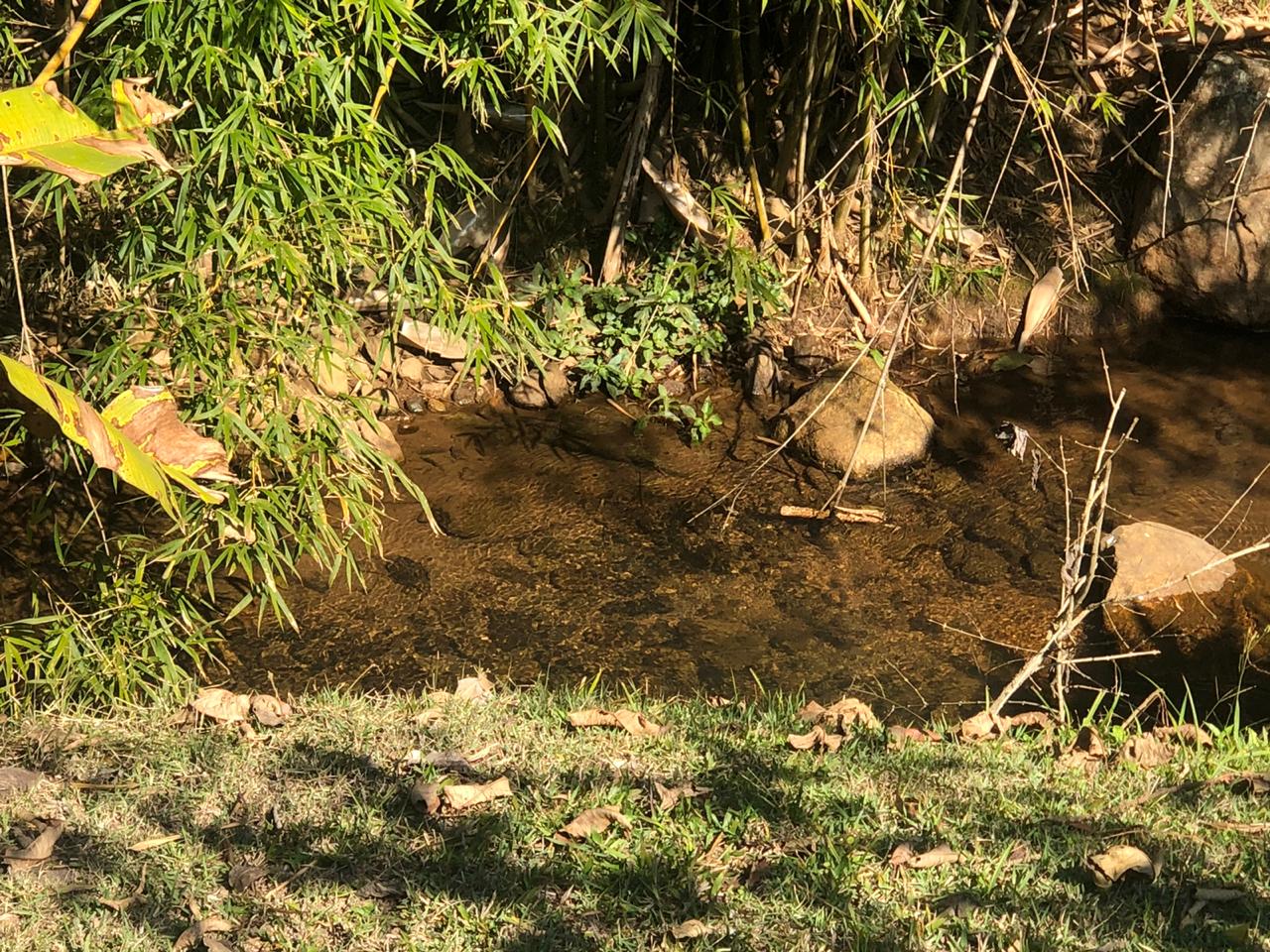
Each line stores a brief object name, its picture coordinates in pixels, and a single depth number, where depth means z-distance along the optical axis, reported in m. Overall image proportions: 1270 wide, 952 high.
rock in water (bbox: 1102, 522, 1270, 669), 4.80
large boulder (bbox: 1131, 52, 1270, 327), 7.22
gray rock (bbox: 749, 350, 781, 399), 6.80
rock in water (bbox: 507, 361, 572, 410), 6.67
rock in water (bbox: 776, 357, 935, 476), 6.12
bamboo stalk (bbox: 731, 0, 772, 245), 6.56
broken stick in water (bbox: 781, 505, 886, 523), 5.77
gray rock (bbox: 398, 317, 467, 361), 6.80
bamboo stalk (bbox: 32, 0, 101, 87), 2.65
